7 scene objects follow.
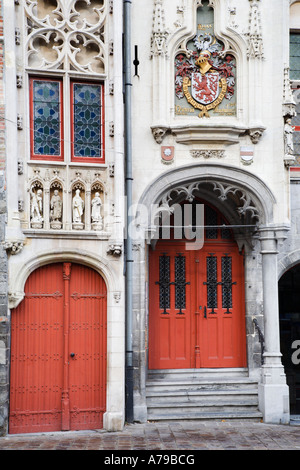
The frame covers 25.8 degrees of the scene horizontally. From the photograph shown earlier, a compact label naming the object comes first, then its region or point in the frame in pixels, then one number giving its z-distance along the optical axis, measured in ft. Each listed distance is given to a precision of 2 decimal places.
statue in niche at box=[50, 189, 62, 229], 34.96
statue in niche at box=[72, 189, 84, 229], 35.22
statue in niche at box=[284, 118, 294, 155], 37.93
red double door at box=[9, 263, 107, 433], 34.37
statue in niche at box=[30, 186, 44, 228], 34.60
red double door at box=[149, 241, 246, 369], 41.04
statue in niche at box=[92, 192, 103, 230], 35.40
